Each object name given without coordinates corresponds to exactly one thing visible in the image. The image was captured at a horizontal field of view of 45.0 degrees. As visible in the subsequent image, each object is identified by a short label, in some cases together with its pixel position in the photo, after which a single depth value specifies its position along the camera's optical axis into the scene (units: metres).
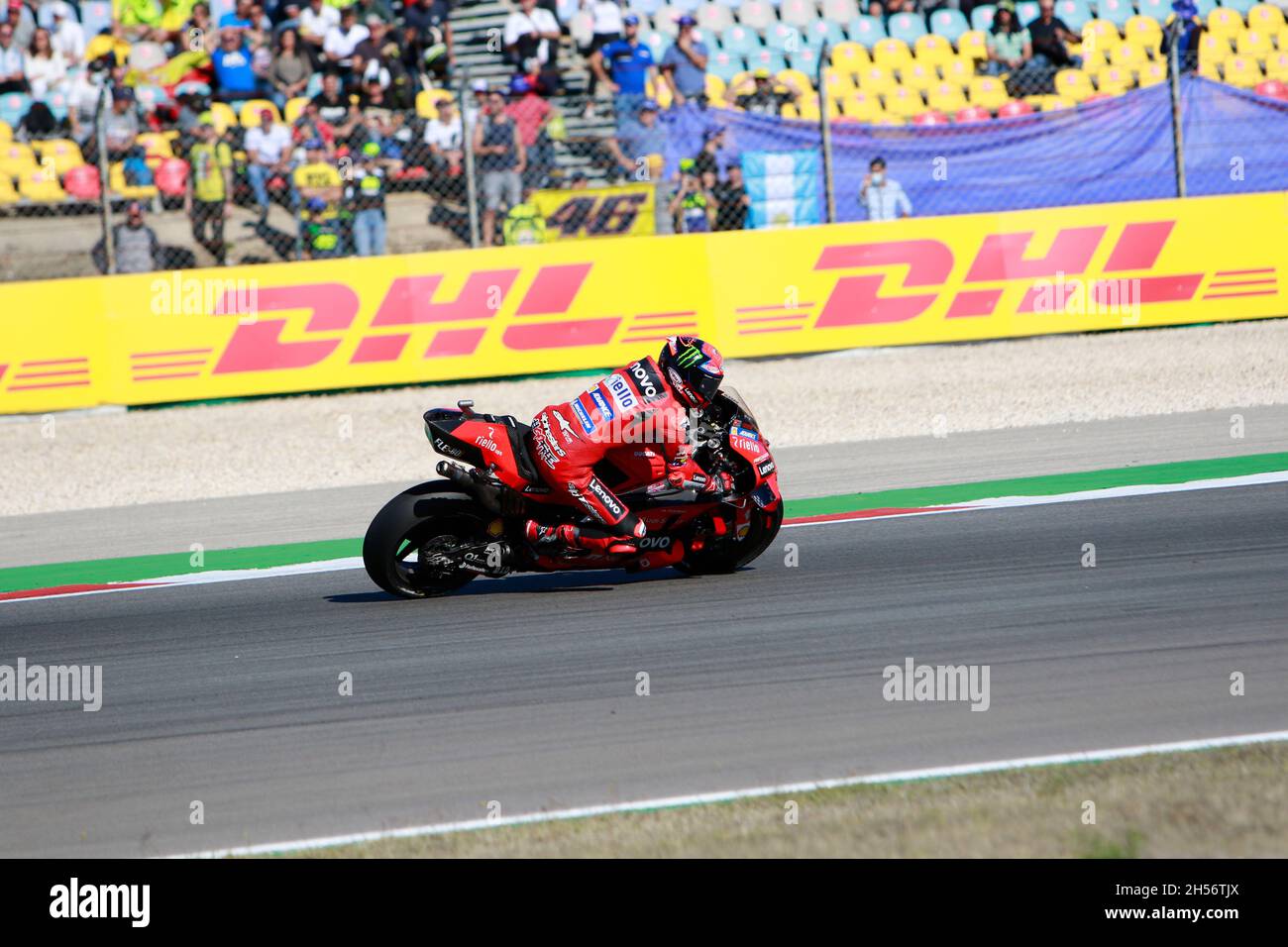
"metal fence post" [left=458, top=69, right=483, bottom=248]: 16.03
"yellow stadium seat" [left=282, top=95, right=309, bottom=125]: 19.06
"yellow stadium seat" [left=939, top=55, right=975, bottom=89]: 20.50
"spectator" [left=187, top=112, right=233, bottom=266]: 16.56
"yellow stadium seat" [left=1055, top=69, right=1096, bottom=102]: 19.50
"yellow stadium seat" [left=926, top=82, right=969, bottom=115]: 20.38
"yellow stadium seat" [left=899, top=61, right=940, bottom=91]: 20.72
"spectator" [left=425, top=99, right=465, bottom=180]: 16.81
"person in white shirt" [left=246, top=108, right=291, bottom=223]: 16.89
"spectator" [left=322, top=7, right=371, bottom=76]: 19.97
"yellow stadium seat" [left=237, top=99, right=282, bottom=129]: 18.92
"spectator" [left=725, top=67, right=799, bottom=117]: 17.53
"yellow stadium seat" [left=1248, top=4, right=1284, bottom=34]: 21.88
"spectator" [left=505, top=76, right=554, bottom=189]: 16.64
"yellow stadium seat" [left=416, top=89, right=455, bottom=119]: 19.14
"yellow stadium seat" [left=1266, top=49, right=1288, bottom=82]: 19.80
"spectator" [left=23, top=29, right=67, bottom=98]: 19.67
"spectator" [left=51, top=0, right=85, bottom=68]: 20.08
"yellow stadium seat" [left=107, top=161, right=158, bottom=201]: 17.17
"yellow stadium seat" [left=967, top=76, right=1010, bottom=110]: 19.83
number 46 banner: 16.38
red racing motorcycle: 8.55
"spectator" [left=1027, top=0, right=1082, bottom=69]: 20.45
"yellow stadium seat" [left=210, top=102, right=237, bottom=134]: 18.94
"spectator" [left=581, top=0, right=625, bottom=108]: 20.16
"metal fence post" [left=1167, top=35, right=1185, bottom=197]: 17.14
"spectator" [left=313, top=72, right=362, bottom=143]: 17.05
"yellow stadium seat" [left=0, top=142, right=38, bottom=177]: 17.75
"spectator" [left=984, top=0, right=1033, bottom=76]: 20.45
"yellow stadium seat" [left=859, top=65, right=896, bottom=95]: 20.73
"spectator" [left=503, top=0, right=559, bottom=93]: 19.89
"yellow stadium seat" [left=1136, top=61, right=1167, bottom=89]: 19.80
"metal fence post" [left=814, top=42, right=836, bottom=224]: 16.55
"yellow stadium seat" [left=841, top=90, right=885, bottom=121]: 20.06
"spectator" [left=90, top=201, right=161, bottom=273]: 15.95
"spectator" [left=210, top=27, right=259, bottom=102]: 19.62
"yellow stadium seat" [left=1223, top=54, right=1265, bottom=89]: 19.86
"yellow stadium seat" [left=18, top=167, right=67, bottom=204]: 17.80
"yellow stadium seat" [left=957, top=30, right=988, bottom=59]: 21.27
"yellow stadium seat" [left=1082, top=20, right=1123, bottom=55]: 21.17
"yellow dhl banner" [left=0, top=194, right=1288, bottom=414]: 15.21
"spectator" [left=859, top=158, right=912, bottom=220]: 16.88
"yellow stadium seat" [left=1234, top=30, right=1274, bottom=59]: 20.72
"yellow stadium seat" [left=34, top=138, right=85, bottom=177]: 17.92
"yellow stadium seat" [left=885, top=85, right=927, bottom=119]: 20.33
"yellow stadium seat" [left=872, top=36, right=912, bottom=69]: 21.39
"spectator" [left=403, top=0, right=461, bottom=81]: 20.47
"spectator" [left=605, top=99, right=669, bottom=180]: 16.77
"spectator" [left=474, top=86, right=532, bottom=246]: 16.48
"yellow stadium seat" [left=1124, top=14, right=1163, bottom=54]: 21.61
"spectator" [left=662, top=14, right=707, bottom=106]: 19.81
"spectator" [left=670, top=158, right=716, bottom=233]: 16.59
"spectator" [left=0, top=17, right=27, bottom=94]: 19.72
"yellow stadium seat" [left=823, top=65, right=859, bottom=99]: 20.58
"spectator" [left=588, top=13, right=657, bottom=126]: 19.25
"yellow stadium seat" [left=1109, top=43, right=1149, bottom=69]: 20.83
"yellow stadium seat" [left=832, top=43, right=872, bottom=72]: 21.14
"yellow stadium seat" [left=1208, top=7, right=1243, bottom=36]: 21.50
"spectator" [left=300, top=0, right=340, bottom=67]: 20.16
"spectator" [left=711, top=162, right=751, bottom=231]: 16.58
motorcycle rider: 8.48
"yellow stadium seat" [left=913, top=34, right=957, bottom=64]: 21.34
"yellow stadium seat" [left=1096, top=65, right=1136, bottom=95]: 19.89
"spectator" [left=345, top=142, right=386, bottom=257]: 16.47
